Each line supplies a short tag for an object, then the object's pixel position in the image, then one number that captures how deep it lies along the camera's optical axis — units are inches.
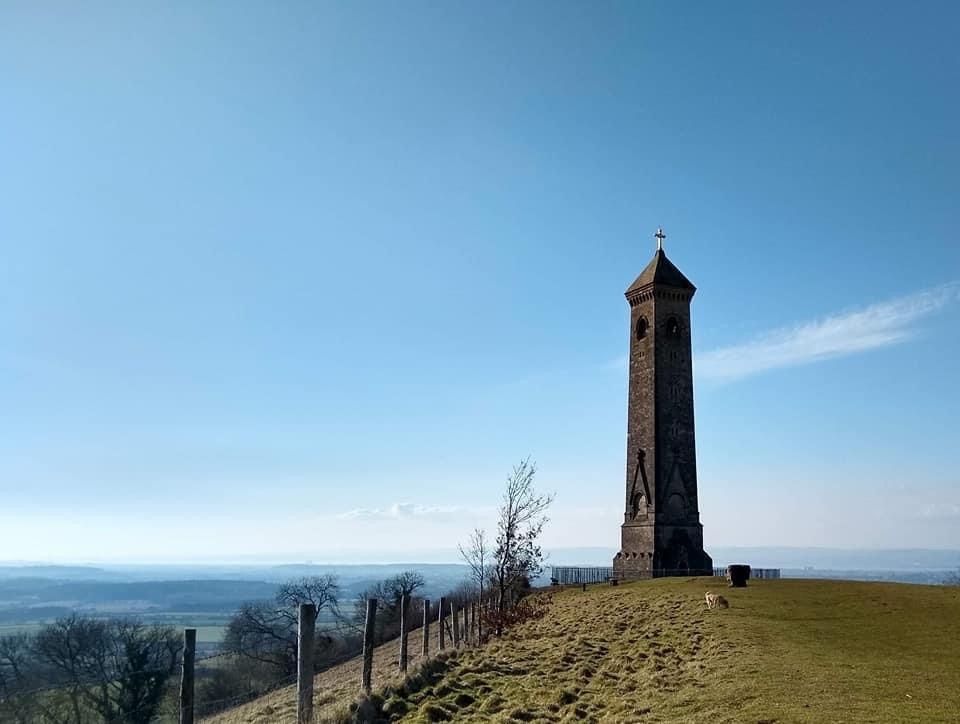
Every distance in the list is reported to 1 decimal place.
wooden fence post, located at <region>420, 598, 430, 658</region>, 824.9
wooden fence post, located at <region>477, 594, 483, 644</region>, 1143.4
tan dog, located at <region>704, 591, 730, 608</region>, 1127.5
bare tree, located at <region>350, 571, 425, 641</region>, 2255.7
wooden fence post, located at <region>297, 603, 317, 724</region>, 480.7
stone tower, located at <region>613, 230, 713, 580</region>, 2043.6
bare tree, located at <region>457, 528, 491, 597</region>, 1331.8
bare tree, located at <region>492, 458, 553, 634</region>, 1282.0
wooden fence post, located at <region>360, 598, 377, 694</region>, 604.4
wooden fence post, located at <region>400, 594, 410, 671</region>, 697.6
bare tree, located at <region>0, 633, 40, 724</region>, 1764.3
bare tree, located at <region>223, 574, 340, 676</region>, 2316.7
